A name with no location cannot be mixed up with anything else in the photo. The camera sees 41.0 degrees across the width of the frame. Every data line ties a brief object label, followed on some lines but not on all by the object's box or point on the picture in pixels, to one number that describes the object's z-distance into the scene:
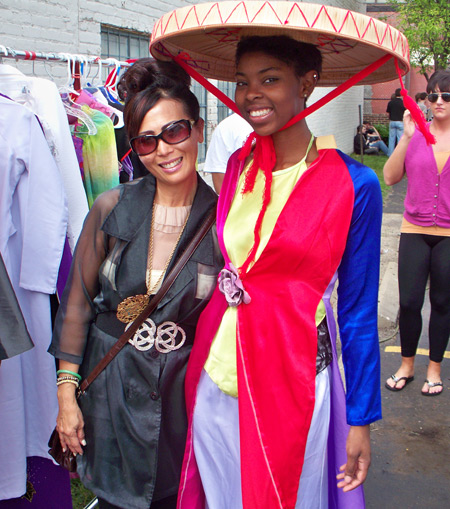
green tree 15.77
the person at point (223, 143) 4.80
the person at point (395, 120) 16.97
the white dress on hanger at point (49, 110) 2.72
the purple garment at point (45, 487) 2.87
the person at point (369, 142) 19.70
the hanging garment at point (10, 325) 1.93
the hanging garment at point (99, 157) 3.11
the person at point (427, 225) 4.33
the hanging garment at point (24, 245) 2.52
